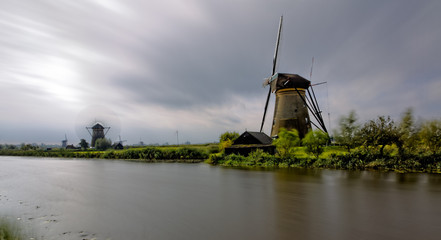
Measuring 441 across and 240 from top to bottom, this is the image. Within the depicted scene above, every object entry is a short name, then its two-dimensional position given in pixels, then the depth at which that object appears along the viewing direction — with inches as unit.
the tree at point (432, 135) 714.8
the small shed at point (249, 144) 1204.0
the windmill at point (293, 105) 1316.4
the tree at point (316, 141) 979.9
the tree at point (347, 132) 885.2
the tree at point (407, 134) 748.6
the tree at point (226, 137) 1502.0
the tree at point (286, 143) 1041.5
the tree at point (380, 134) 756.7
